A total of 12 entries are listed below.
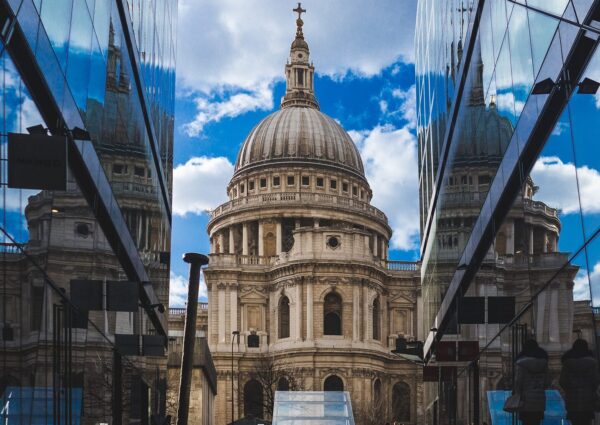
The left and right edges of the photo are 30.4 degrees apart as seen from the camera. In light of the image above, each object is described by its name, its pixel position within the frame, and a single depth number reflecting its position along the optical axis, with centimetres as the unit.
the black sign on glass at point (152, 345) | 2958
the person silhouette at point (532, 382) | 1254
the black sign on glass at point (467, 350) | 2497
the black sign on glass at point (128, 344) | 2402
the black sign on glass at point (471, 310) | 2270
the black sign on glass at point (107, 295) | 1867
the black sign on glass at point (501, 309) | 1956
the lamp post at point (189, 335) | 2805
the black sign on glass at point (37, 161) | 1298
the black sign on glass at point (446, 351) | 2888
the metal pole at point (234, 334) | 9976
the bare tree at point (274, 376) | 9775
